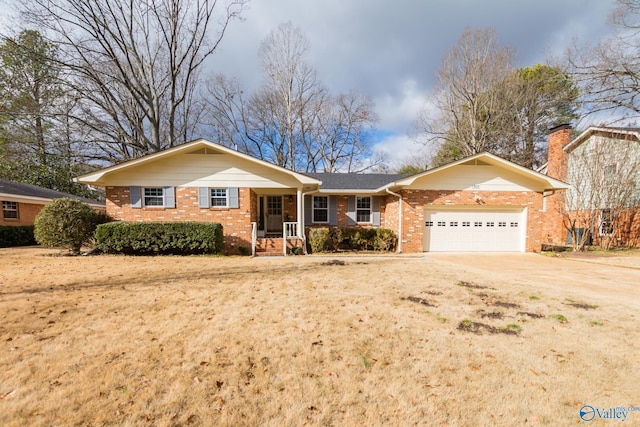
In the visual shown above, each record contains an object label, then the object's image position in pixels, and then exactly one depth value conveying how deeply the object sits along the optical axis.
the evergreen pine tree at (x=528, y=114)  18.41
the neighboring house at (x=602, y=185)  12.62
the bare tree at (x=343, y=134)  27.27
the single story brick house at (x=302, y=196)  11.05
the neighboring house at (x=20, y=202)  13.93
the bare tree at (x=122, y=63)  13.52
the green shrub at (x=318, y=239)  11.41
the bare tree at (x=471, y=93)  17.91
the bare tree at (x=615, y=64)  10.61
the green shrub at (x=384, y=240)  11.88
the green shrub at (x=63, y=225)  9.45
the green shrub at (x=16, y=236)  12.92
